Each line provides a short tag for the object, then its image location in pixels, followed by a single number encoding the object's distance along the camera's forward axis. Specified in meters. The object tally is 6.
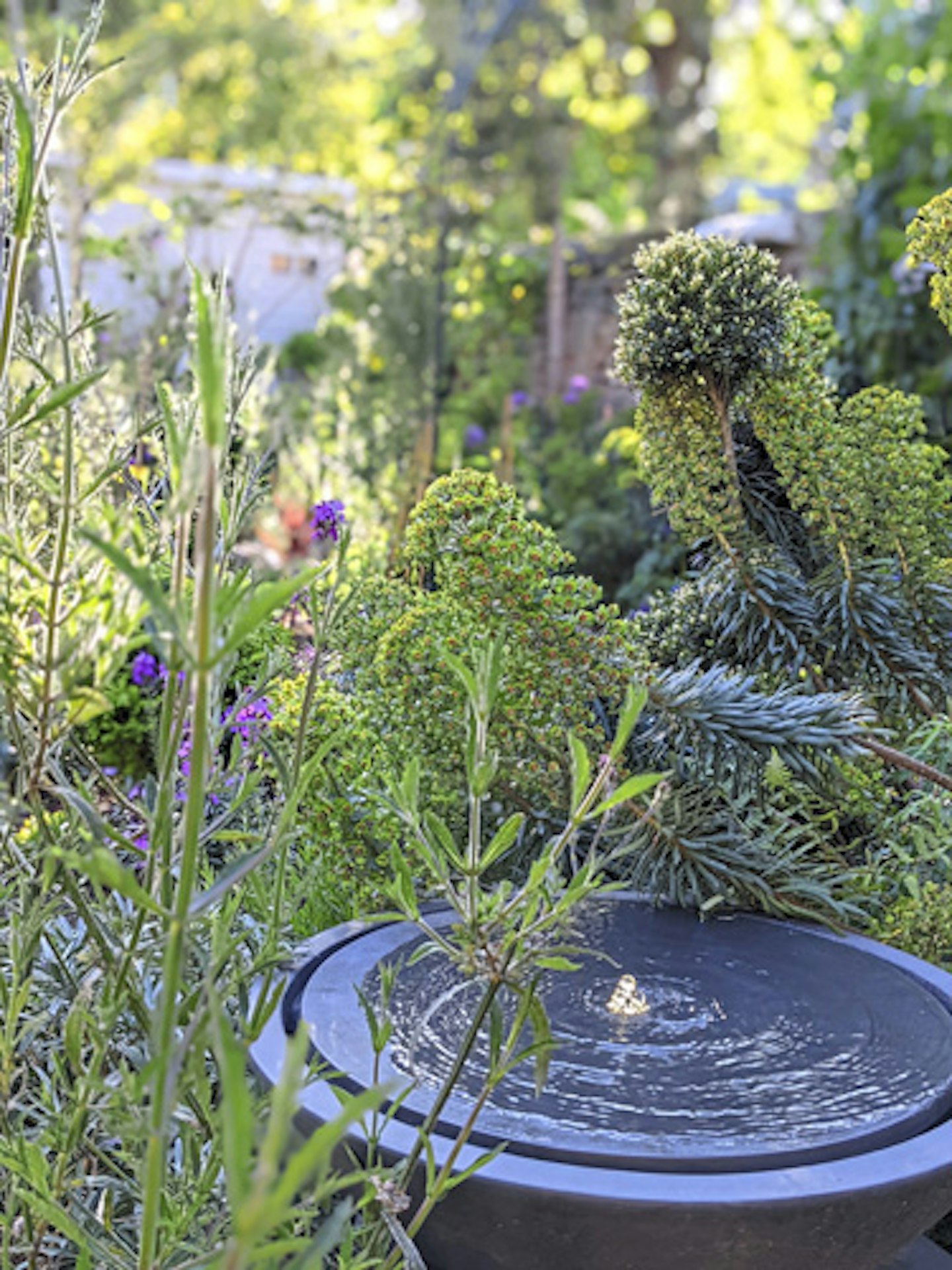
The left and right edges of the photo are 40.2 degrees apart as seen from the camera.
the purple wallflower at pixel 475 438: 6.46
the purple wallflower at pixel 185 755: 2.13
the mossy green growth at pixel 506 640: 1.83
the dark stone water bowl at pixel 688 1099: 1.17
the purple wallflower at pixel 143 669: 2.97
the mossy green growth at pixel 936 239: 2.20
